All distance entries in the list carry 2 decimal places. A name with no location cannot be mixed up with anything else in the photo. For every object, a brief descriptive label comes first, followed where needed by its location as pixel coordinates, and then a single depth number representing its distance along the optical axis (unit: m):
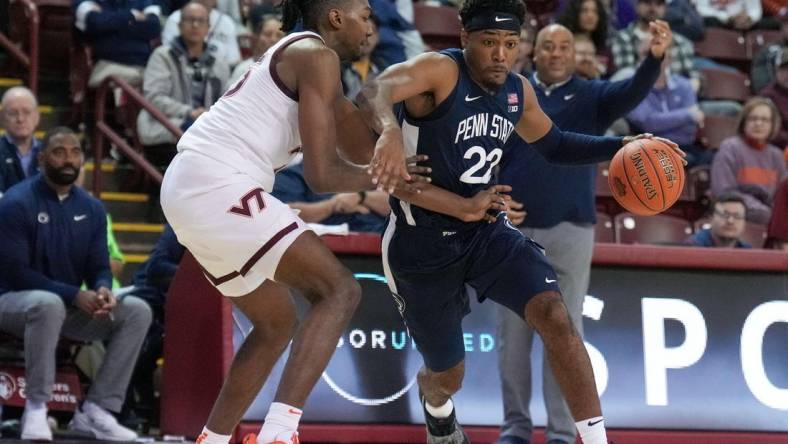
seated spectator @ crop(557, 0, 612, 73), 22.16
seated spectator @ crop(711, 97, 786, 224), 20.78
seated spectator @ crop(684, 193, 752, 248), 16.93
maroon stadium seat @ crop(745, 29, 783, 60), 27.18
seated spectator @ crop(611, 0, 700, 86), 23.29
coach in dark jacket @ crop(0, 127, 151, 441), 14.14
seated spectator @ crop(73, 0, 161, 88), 19.76
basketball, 11.25
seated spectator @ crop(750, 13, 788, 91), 25.60
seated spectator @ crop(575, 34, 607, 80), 18.75
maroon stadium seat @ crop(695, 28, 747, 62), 26.96
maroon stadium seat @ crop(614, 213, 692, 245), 19.89
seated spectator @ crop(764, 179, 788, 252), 16.89
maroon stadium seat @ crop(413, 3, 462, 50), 24.17
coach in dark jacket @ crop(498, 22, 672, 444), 13.71
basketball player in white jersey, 9.46
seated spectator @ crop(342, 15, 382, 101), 19.17
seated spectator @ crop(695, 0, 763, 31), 27.56
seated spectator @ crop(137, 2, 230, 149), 18.80
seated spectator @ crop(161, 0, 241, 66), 19.69
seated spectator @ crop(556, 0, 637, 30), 25.46
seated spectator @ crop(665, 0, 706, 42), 25.39
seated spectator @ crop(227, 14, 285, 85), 18.85
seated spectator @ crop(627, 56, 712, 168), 21.82
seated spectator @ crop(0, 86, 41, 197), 16.56
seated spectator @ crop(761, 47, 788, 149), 23.76
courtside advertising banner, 14.38
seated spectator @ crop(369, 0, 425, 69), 20.76
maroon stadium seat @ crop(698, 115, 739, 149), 23.43
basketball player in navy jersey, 10.55
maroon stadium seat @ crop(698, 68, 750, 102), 25.22
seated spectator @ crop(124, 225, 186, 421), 15.78
